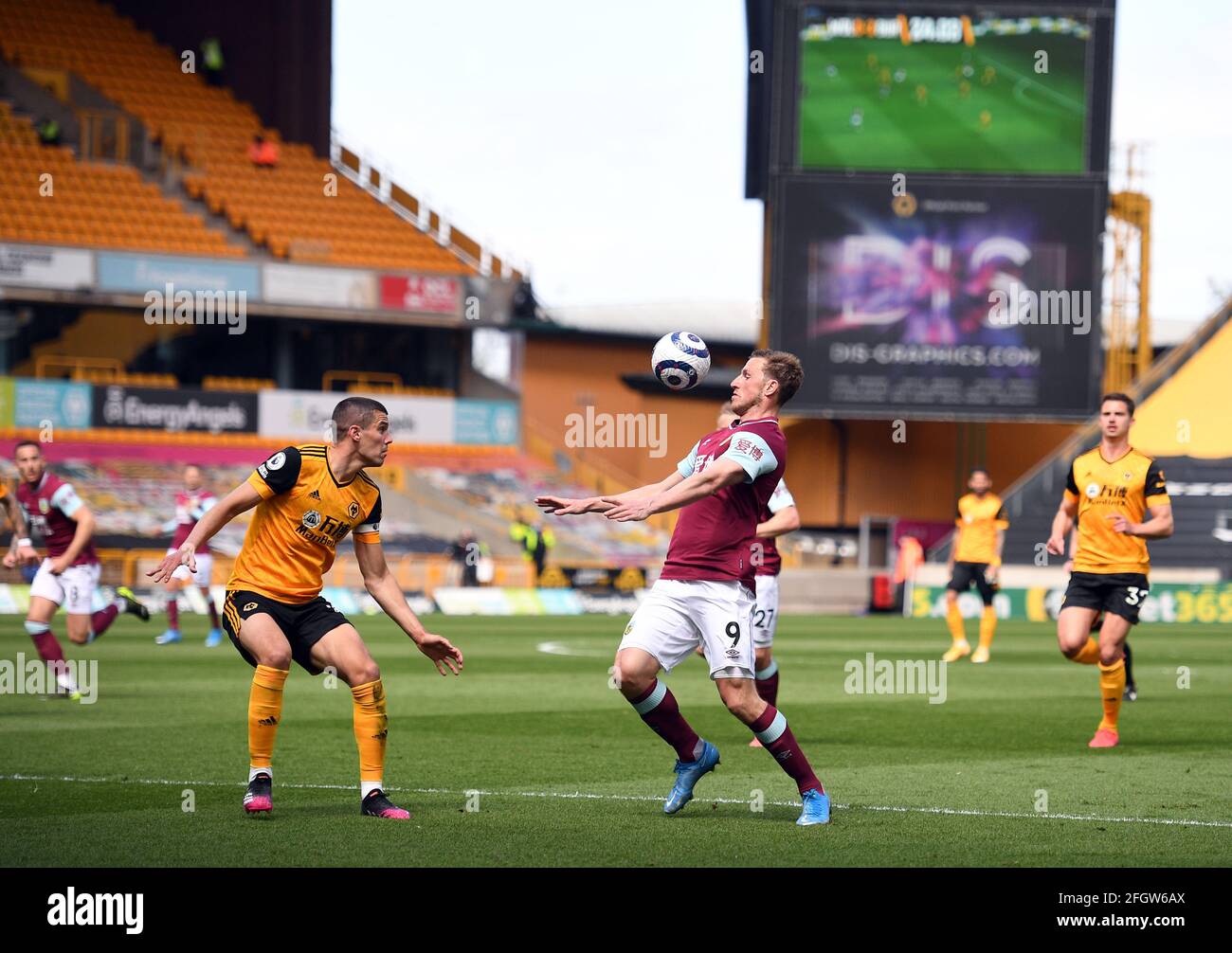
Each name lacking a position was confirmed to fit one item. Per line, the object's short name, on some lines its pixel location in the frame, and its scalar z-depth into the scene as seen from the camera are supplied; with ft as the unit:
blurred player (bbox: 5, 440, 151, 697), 43.37
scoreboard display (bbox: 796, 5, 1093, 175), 114.93
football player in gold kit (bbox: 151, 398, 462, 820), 26.32
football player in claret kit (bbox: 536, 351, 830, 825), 25.54
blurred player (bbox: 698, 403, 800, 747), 36.24
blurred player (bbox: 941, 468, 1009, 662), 66.28
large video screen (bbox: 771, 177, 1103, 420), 115.03
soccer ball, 26.89
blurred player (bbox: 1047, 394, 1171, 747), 37.45
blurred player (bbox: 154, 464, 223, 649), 71.51
